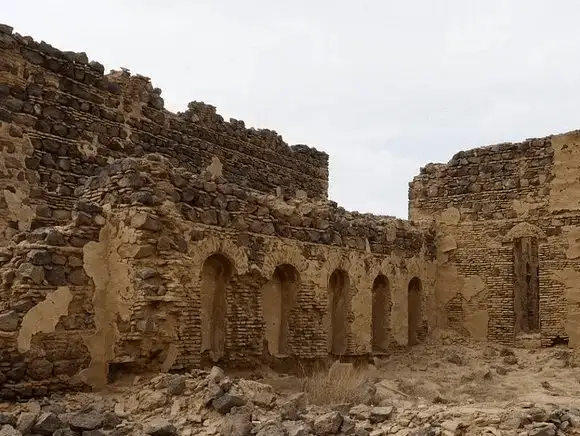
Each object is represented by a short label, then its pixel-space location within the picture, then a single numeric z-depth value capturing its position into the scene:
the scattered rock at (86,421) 6.82
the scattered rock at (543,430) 7.06
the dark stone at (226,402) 7.44
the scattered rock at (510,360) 13.56
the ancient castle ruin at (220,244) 8.66
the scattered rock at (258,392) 7.87
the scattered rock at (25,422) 6.67
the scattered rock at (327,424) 7.11
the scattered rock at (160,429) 6.92
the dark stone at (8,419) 6.79
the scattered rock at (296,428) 6.83
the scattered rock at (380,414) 7.70
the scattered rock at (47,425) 6.72
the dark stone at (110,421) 7.02
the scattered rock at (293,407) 7.52
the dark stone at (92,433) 6.72
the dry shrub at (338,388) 8.79
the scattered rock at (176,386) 7.85
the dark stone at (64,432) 6.63
